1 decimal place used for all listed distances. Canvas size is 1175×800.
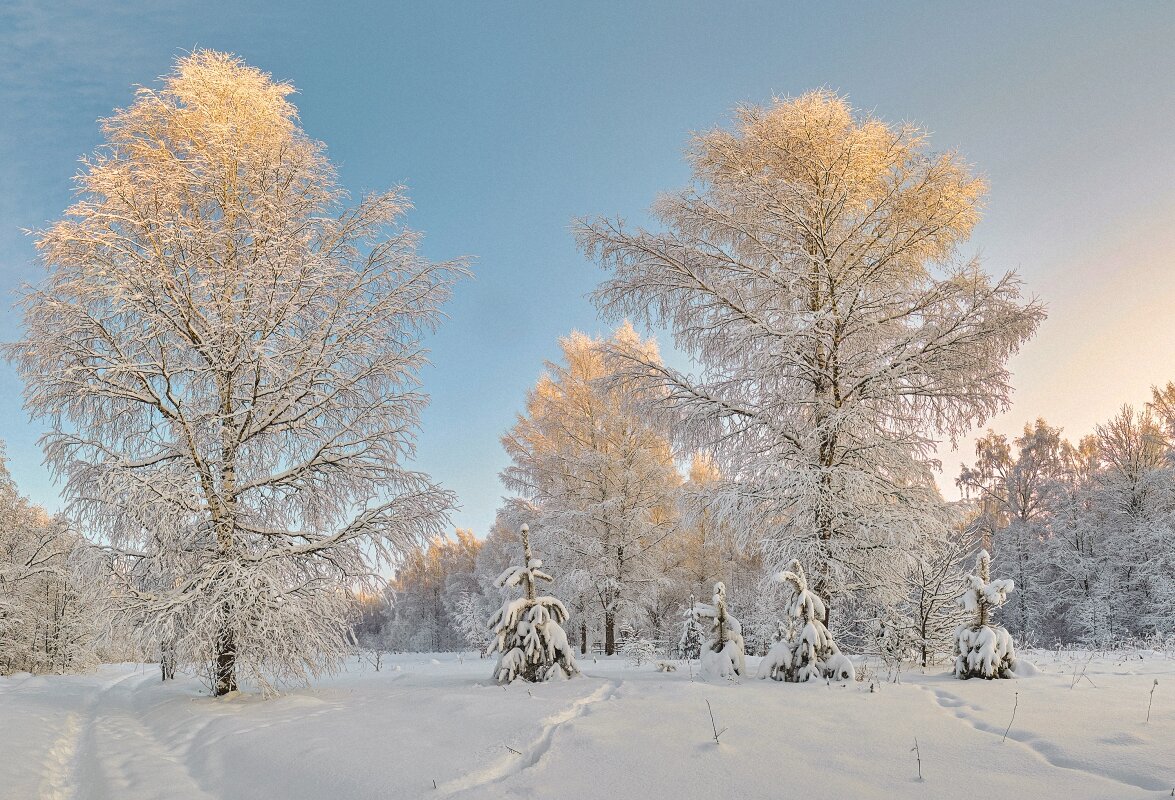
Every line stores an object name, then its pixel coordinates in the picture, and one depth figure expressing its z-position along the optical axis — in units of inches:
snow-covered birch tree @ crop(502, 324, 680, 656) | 663.1
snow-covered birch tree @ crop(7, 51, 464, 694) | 305.9
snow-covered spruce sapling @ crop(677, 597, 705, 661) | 494.0
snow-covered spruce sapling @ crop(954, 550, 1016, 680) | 240.1
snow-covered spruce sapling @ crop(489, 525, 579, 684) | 294.4
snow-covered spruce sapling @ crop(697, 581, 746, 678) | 275.1
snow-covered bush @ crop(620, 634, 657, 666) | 466.9
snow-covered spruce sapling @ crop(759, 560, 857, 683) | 248.1
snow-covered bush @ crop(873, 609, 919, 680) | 302.0
